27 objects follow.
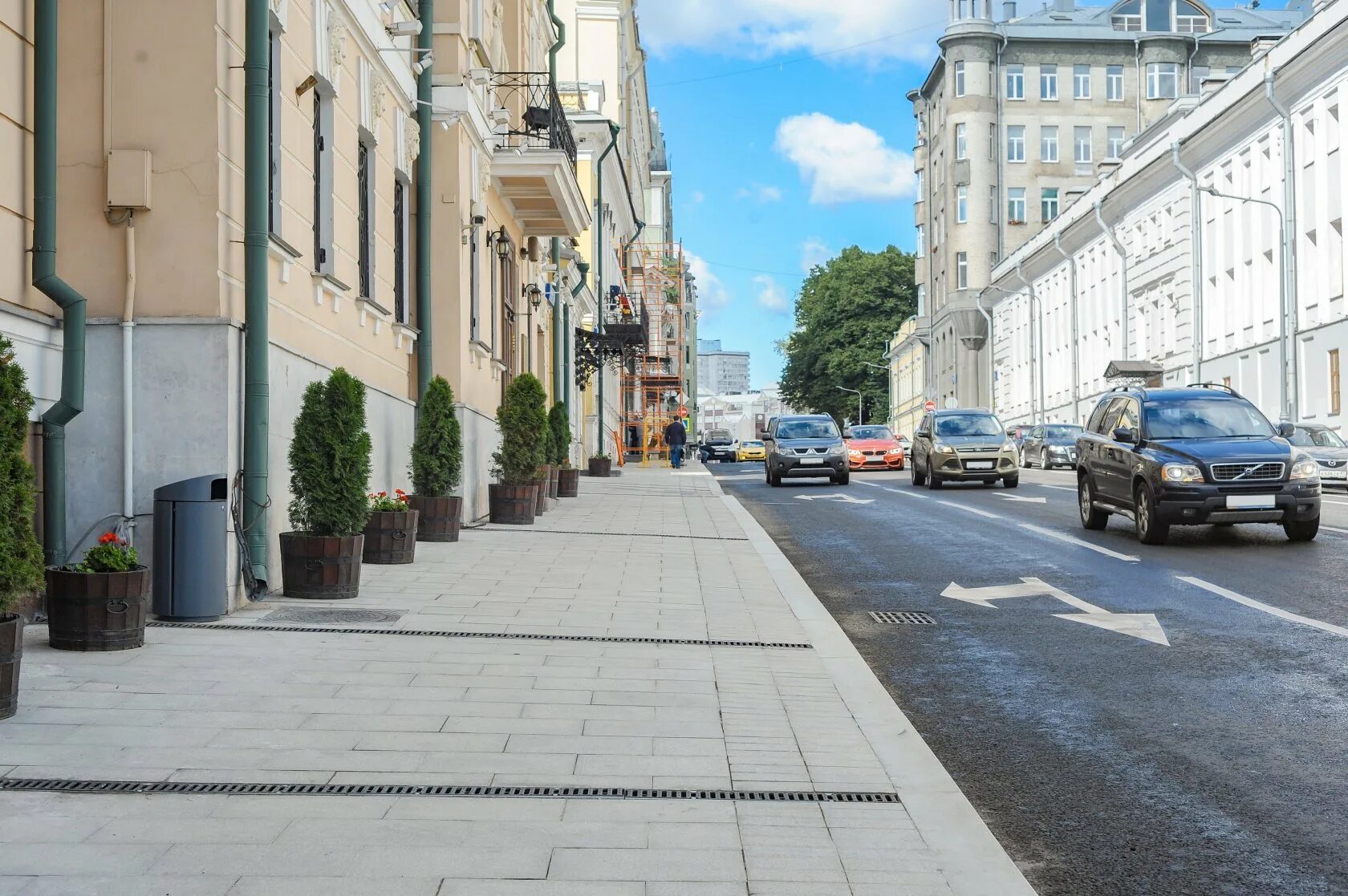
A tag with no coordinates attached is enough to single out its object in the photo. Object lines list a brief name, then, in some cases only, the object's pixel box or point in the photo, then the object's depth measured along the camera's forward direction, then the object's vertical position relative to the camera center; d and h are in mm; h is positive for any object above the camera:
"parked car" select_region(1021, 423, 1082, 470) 48125 +664
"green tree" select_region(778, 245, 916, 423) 96188 +9226
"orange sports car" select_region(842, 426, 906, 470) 48219 +446
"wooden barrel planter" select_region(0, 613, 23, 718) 6012 -760
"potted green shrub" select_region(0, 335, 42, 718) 6059 -228
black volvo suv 15508 -25
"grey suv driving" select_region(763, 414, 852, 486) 33375 +245
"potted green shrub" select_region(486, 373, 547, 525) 18531 +188
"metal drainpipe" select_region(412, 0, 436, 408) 17078 +3089
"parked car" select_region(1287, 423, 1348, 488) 30297 +310
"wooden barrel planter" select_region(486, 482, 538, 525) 18484 -429
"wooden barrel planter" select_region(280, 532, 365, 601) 10367 -650
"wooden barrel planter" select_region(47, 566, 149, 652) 7805 -720
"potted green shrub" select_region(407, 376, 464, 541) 15266 +44
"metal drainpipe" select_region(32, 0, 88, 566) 9039 +1135
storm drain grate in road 10445 -1071
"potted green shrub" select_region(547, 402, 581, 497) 24047 +301
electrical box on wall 9617 +1874
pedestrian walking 49094 +918
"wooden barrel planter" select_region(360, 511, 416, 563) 12812 -577
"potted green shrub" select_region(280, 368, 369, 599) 10352 -154
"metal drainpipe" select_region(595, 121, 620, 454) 42125 +6586
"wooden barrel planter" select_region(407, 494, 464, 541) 15273 -490
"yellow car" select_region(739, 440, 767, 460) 83125 +892
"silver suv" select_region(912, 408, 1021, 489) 30047 +221
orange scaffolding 57812 +4115
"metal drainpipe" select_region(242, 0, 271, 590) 10016 +1243
